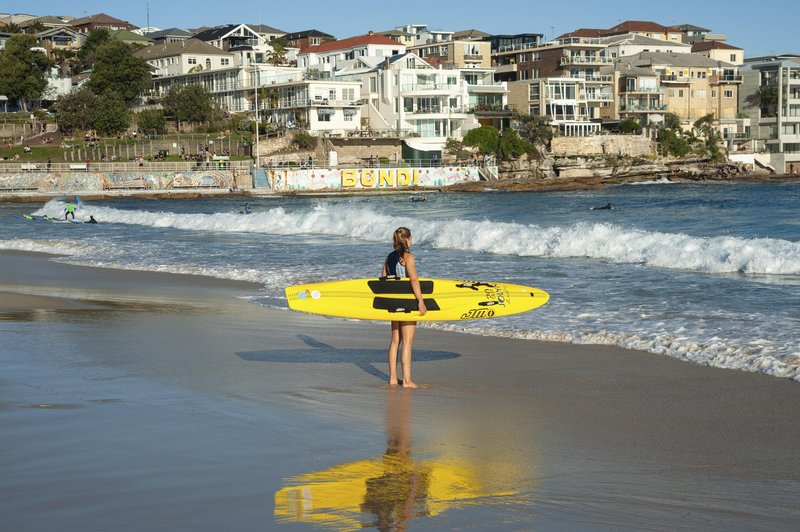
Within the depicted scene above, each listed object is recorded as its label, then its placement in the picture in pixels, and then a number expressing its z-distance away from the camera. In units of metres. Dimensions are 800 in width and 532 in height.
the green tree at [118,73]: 97.31
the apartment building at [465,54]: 115.31
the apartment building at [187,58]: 108.31
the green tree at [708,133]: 109.75
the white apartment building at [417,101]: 97.69
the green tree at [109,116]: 89.44
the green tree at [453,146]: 95.38
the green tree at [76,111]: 89.44
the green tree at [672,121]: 109.94
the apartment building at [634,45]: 121.62
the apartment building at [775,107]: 116.31
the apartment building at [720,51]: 130.12
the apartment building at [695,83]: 114.62
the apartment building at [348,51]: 107.94
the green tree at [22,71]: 96.25
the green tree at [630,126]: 105.88
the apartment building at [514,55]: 114.19
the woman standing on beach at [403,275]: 9.40
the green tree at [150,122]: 91.50
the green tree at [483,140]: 95.38
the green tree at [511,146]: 96.19
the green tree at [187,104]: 93.69
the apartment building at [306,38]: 130.62
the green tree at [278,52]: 108.00
